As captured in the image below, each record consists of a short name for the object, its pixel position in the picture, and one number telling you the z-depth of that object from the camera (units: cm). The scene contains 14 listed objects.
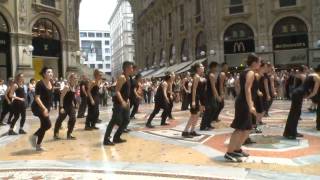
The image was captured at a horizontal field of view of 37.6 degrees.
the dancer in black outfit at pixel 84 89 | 1386
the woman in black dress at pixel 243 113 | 730
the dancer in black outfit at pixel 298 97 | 959
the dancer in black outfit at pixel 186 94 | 1833
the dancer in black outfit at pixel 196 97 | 1009
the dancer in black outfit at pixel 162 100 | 1282
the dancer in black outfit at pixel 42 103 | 917
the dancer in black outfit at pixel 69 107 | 1095
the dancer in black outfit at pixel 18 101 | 1198
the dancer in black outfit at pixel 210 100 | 1098
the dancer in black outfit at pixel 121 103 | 964
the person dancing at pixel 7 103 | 1262
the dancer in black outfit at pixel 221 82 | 1191
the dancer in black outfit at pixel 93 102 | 1284
